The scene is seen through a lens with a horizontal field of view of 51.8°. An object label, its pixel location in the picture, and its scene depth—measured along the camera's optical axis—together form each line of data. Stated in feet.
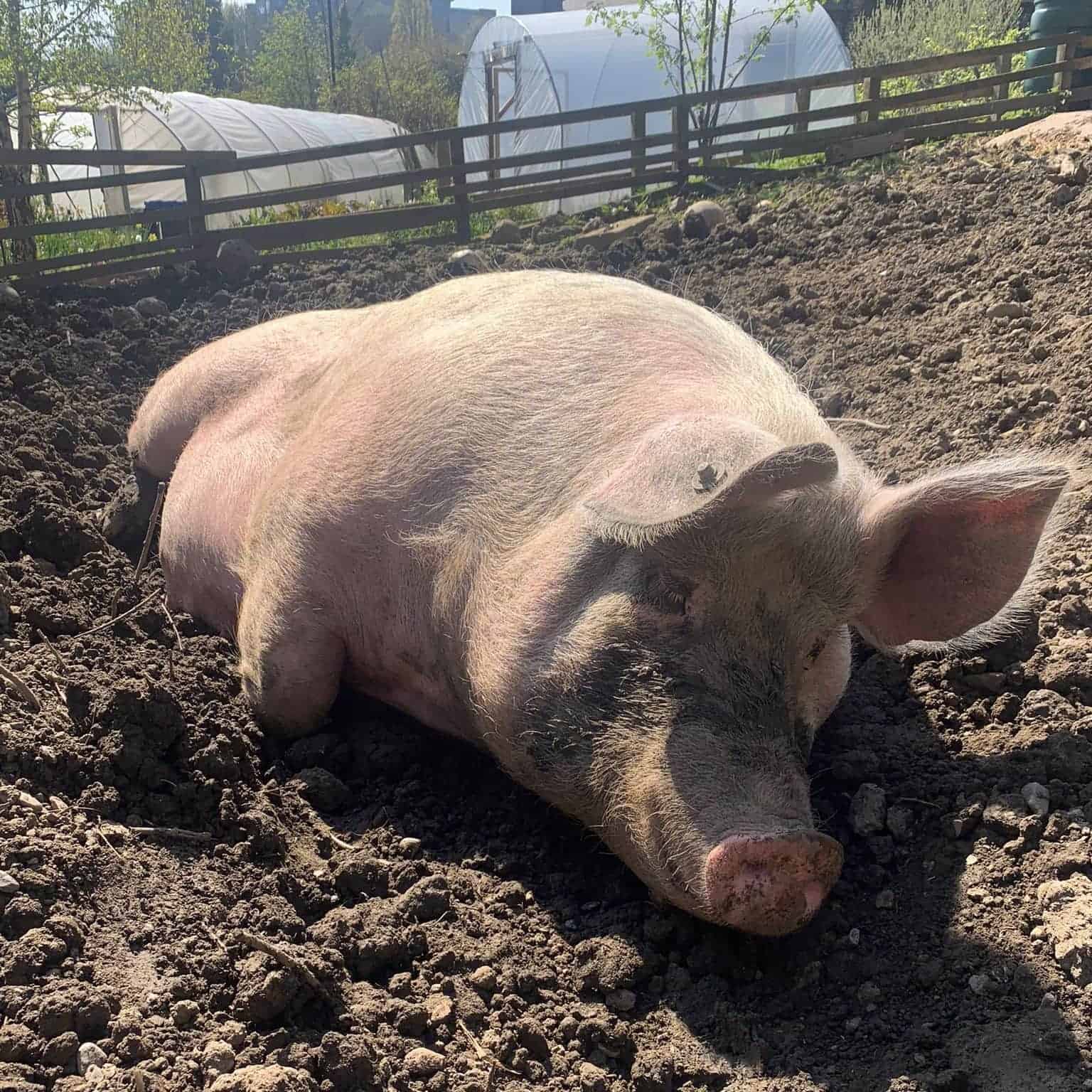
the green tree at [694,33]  48.60
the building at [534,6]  187.83
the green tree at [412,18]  197.88
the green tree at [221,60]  175.83
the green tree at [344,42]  174.91
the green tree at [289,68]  160.76
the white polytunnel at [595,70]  66.39
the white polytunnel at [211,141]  74.38
